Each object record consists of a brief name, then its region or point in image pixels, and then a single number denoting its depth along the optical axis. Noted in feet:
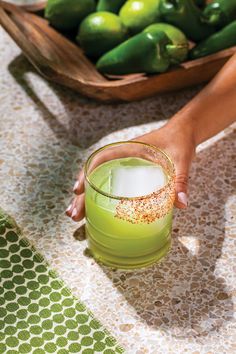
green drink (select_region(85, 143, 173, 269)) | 2.22
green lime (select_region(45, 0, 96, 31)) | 3.21
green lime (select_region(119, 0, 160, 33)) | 3.17
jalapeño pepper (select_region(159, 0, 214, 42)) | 3.13
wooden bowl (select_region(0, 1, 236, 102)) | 2.95
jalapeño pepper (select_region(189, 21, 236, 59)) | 3.10
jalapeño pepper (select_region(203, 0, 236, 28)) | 3.19
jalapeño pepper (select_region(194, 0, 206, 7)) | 3.35
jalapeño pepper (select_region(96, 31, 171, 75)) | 2.97
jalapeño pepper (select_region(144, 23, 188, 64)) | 3.01
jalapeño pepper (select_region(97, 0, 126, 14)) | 3.27
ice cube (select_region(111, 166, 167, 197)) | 2.27
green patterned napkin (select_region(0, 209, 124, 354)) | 2.14
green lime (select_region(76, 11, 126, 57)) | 3.14
